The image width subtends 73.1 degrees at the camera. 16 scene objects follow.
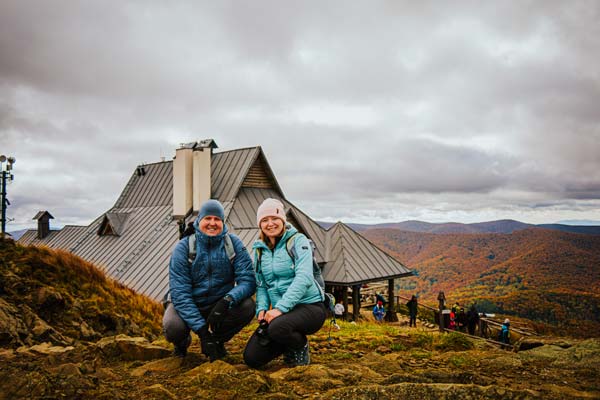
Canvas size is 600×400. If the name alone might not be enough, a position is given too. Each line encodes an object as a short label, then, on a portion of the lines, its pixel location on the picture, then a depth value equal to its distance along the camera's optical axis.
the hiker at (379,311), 16.48
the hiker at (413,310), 15.80
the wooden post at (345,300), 14.93
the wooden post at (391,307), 17.28
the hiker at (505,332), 11.73
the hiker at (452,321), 14.83
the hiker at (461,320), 15.03
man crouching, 4.33
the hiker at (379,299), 17.02
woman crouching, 4.08
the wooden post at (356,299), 15.69
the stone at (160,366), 4.27
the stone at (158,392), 3.28
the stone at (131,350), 4.96
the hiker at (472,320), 14.45
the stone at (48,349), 4.39
